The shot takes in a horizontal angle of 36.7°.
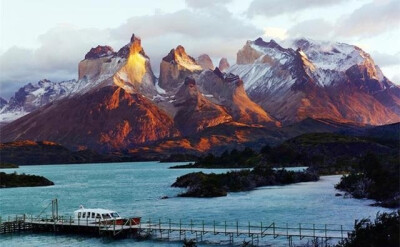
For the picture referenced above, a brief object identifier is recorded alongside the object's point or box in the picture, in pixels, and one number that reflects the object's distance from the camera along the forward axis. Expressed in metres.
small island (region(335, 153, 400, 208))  126.38
